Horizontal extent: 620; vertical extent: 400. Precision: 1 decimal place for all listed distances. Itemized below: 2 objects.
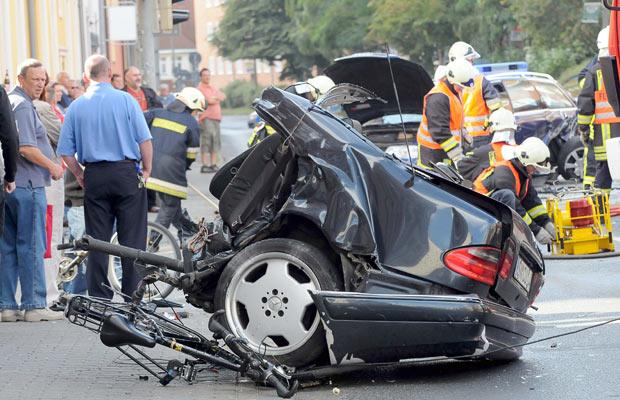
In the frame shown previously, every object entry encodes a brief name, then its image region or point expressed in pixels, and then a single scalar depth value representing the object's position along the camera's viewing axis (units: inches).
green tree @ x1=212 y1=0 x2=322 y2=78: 3307.1
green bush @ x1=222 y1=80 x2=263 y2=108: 4180.6
